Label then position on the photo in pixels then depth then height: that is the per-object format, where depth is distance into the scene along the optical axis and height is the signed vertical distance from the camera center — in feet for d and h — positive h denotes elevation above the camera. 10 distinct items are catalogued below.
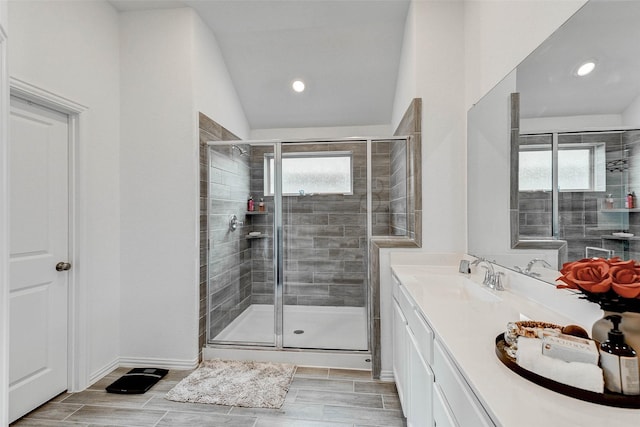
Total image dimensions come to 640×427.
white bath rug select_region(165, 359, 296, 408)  7.28 -4.35
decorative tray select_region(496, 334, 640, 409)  2.27 -1.39
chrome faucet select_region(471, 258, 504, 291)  5.95 -1.30
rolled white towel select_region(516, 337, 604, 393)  2.39 -1.27
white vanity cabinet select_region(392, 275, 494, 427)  2.96 -2.14
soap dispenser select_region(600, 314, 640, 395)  2.34 -1.19
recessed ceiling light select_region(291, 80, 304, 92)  11.83 +4.87
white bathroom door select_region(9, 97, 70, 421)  6.57 -0.94
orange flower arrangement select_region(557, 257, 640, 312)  2.54 -0.60
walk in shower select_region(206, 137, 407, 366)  9.56 -0.74
